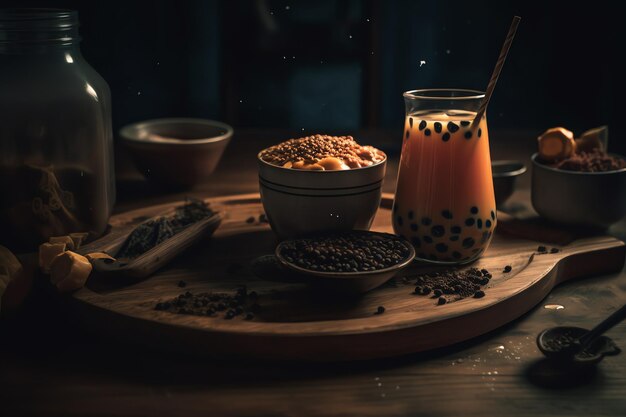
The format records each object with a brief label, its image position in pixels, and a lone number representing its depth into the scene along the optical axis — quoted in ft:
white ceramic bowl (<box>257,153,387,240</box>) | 4.28
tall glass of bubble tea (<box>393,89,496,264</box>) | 4.25
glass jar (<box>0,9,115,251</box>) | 4.40
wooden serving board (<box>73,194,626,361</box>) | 3.46
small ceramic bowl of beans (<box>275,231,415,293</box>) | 3.75
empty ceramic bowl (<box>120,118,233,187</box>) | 5.93
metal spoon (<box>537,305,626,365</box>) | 3.41
